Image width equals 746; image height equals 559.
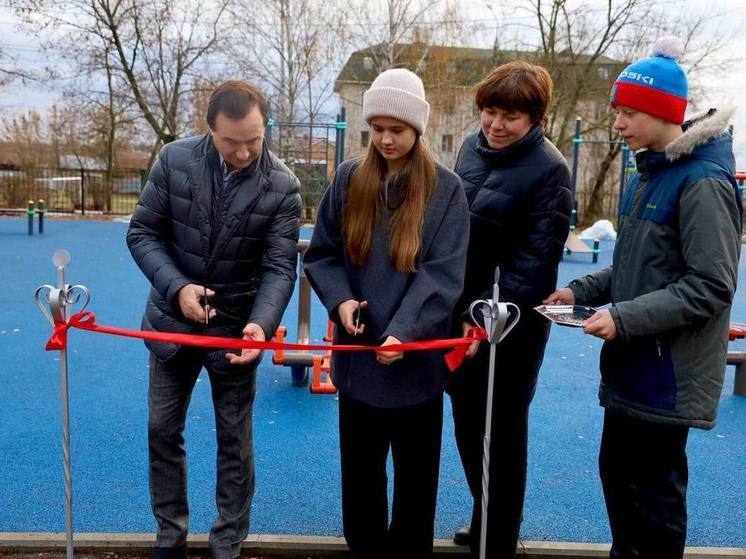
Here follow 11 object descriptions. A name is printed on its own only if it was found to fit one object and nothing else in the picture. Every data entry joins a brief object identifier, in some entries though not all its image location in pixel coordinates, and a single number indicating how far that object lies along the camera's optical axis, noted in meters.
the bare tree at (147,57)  25.97
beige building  27.81
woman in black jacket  2.54
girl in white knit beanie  2.40
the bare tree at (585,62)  27.30
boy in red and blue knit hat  2.19
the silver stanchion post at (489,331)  2.26
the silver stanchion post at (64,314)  2.31
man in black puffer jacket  2.56
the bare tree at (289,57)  26.92
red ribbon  2.37
